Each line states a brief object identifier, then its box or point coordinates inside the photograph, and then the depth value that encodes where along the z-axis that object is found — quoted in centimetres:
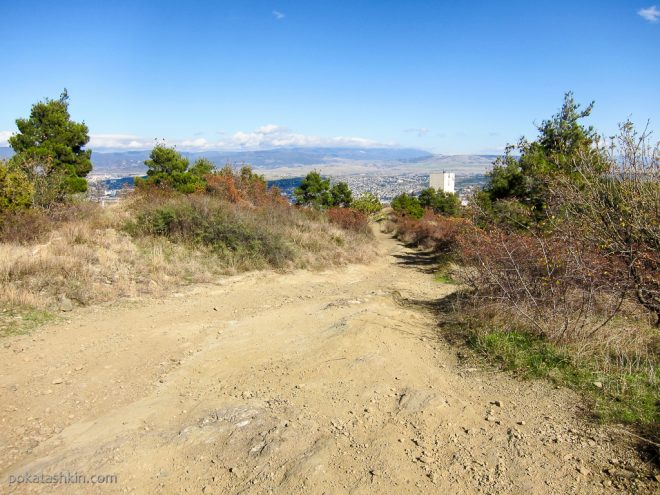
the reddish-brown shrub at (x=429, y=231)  1844
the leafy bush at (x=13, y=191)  1045
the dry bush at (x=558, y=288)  521
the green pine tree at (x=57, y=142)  1583
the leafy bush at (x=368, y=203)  3030
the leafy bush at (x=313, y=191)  2731
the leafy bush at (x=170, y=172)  1962
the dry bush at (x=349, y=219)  2034
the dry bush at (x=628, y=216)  521
